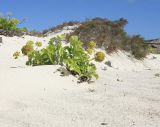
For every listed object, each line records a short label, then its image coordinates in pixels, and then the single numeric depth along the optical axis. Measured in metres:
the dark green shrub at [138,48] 8.23
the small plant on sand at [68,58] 4.26
